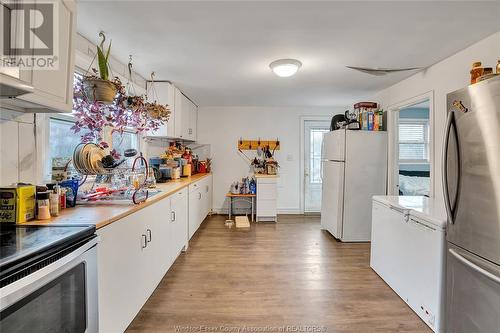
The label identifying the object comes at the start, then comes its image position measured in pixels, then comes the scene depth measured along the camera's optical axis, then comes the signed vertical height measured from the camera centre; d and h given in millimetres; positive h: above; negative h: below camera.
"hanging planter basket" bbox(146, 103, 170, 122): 2618 +522
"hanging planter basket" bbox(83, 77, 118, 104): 1796 +506
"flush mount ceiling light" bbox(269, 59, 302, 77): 2623 +1003
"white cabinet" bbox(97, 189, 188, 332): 1455 -702
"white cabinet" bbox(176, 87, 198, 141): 4027 +758
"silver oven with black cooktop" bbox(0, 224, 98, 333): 854 -526
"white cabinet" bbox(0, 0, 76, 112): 1209 +395
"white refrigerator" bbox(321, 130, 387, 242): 3615 -194
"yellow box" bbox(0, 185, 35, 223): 1281 -227
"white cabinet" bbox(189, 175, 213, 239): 3555 -643
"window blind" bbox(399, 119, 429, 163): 4918 +489
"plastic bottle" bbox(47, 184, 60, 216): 1474 -246
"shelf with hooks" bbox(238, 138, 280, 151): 5281 +388
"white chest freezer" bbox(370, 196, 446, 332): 1788 -702
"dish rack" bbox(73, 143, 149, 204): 1905 -164
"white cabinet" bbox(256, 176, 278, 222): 4730 -617
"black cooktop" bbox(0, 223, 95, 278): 884 -337
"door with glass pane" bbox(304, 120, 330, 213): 5363 +15
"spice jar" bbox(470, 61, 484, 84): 1797 +668
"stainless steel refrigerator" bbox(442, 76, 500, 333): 1317 -224
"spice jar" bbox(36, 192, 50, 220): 1396 -251
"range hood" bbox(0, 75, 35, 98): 949 +289
